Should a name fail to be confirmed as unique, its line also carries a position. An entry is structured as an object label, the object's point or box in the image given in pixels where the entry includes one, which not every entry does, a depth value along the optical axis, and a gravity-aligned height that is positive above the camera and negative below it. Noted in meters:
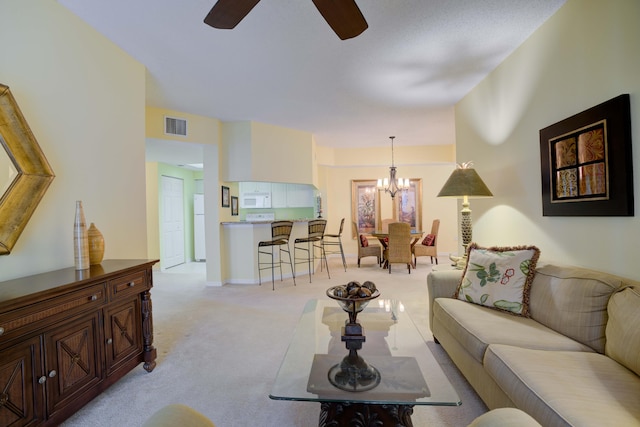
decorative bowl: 1.61 -0.47
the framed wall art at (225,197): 4.97 +0.32
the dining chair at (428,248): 6.10 -0.74
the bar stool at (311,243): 5.32 -0.53
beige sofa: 1.13 -0.71
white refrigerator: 7.67 -0.35
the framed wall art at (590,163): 1.73 +0.28
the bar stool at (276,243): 4.79 -0.45
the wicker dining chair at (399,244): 5.40 -0.58
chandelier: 6.43 +0.61
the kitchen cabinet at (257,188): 6.21 +0.56
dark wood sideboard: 1.40 -0.65
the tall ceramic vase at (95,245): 2.13 -0.18
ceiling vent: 4.25 +1.29
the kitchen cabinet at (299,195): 6.43 +0.41
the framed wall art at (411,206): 7.48 +0.13
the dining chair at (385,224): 7.29 -0.29
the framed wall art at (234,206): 5.28 +0.18
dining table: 5.81 -0.51
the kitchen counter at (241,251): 4.98 -0.57
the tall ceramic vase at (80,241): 1.97 -0.14
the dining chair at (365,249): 6.13 -0.73
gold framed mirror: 1.69 +0.29
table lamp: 2.81 +0.22
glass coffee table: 1.23 -0.74
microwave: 6.16 +0.31
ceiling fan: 1.56 +1.07
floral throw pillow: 2.05 -0.49
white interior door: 6.51 -0.09
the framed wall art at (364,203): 7.57 +0.23
